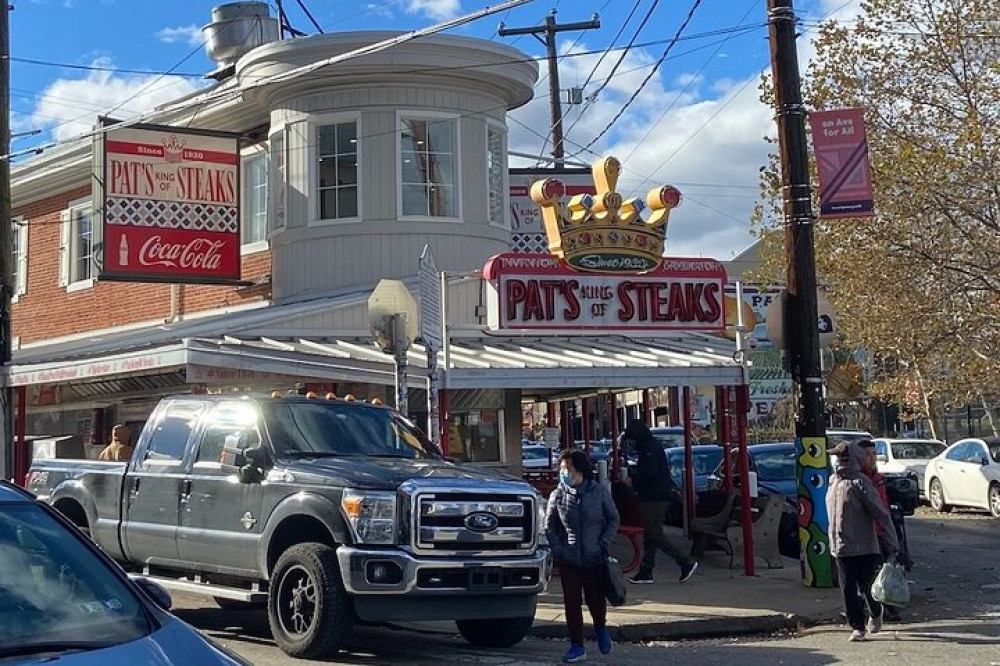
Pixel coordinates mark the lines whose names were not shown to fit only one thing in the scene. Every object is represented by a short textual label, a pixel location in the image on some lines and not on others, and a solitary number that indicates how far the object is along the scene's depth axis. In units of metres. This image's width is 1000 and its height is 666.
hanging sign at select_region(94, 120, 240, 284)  18.48
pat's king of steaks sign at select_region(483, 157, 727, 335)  14.51
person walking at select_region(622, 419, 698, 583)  14.13
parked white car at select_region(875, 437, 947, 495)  28.39
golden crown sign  14.79
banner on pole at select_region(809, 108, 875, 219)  13.99
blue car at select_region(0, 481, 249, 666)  4.20
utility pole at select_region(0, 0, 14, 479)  17.98
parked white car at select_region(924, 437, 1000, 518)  23.27
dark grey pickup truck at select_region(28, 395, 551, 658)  9.11
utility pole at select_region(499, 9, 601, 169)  31.38
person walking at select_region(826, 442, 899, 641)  10.60
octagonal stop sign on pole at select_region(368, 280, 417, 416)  12.70
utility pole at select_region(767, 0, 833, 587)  13.93
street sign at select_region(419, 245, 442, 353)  13.09
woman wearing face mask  9.66
